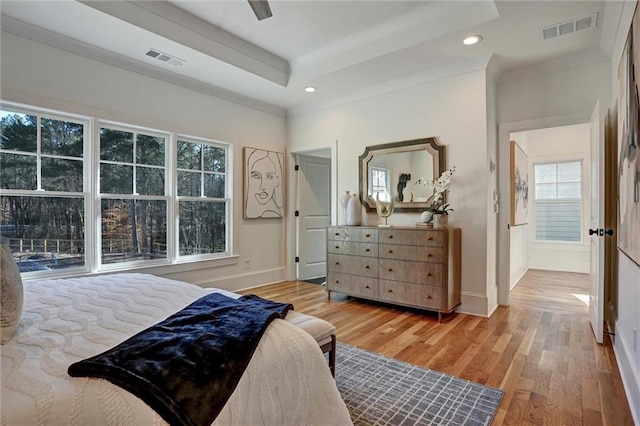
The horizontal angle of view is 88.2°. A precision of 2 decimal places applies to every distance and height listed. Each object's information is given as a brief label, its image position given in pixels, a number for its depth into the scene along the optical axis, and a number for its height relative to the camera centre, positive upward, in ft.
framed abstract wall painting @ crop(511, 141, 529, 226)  15.68 +1.33
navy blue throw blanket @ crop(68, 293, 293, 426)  3.09 -1.56
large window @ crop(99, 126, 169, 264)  11.04 +0.64
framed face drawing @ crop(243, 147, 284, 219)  15.15 +1.37
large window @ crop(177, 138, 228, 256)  13.19 +0.65
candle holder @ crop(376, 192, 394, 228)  13.02 +0.13
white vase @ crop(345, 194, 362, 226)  13.46 -0.06
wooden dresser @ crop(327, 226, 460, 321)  10.83 -1.93
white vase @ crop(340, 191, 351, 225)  13.73 +0.41
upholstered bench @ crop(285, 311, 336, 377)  5.42 -1.98
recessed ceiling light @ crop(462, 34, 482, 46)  9.67 +5.11
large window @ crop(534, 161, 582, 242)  19.38 +0.53
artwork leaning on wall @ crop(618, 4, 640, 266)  5.69 +1.16
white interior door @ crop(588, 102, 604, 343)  8.94 -0.48
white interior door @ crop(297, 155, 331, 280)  17.16 -0.07
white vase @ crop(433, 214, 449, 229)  11.26 -0.34
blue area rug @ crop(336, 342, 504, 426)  5.67 -3.55
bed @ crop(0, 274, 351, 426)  2.85 -1.60
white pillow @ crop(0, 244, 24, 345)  3.83 -0.99
